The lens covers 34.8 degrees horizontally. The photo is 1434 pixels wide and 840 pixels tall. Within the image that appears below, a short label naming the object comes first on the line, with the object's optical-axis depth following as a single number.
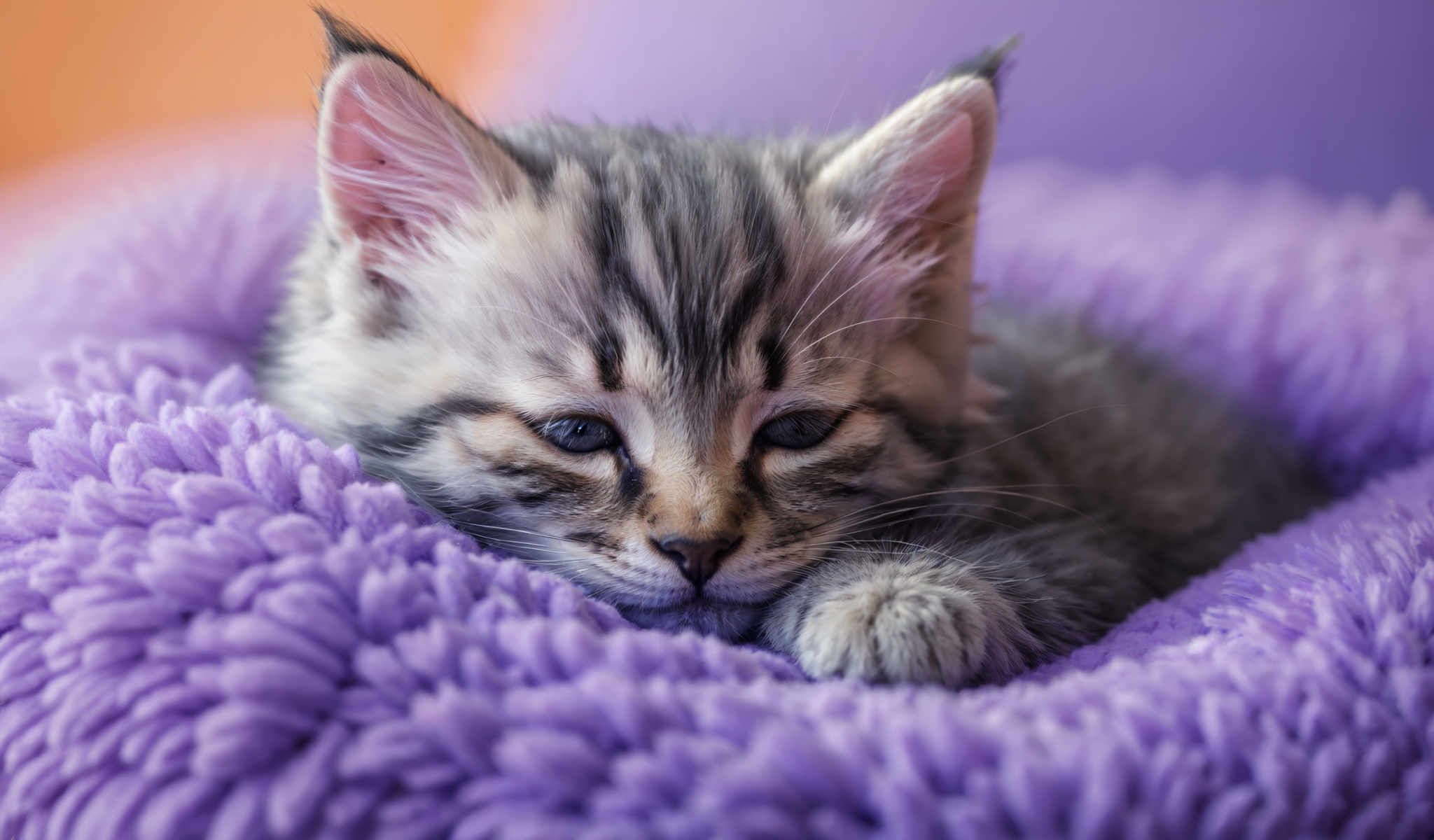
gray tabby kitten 0.32
